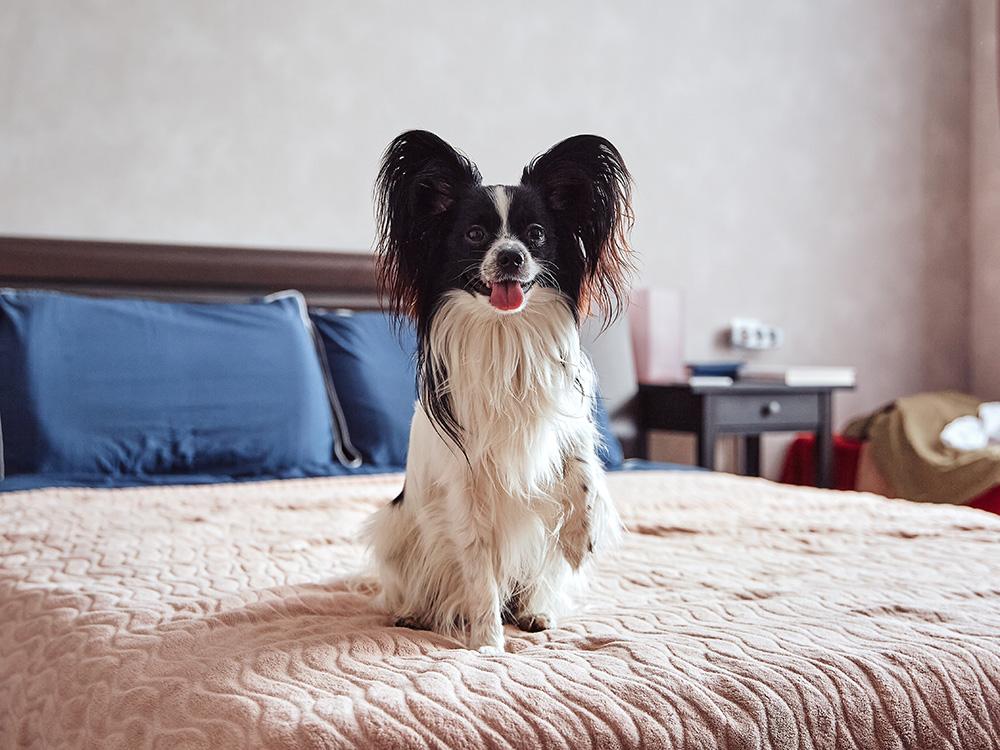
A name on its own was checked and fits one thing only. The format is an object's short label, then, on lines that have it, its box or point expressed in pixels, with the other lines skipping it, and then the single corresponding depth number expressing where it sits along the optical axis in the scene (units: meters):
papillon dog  1.10
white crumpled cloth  3.27
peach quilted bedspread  0.86
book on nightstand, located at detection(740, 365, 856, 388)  3.37
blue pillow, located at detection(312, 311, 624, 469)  2.57
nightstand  3.18
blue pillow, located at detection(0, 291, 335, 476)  2.20
